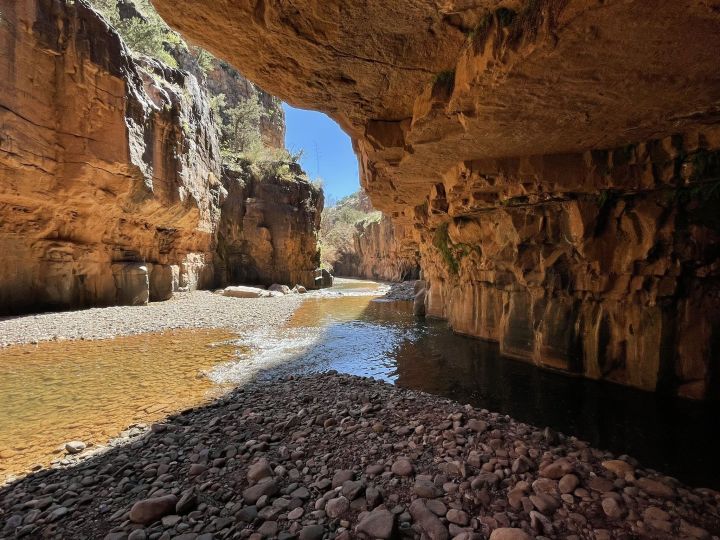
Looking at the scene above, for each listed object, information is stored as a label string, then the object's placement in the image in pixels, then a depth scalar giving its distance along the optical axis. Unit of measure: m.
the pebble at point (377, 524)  2.19
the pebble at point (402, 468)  2.93
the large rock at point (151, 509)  2.30
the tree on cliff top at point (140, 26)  15.84
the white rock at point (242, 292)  19.86
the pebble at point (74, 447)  3.59
